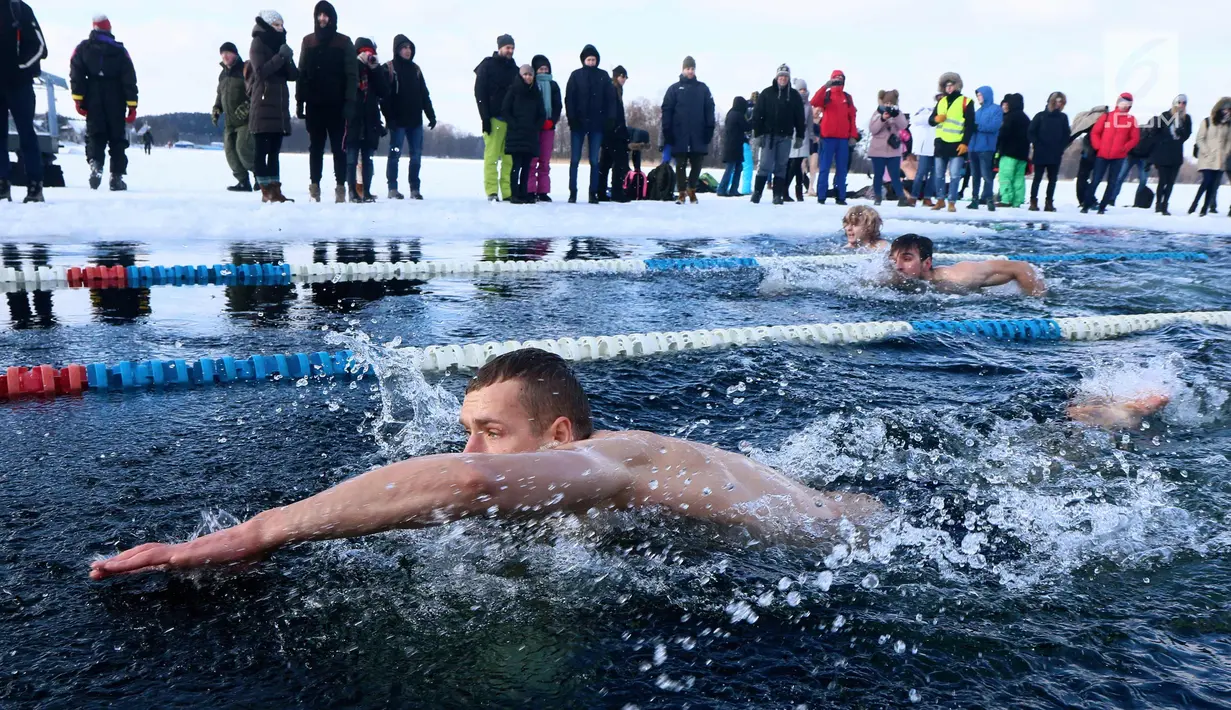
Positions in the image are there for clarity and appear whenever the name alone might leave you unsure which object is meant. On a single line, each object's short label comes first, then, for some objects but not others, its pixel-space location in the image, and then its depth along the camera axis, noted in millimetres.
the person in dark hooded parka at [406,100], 11773
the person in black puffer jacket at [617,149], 13852
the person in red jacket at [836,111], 14828
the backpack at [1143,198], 19625
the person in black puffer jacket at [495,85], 12078
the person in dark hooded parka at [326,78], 10297
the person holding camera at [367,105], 11344
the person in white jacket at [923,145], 16906
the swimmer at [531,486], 1799
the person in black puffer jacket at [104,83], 10898
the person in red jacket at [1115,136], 15734
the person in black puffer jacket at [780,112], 14188
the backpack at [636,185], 16656
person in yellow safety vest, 15070
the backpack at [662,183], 16453
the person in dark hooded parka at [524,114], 12070
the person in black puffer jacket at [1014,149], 15859
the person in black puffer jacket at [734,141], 17047
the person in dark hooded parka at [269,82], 10219
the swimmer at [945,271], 6977
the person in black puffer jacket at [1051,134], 15859
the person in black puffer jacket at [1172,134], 15445
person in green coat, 12008
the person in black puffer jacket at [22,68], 8970
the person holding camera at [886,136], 15820
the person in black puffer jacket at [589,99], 12914
